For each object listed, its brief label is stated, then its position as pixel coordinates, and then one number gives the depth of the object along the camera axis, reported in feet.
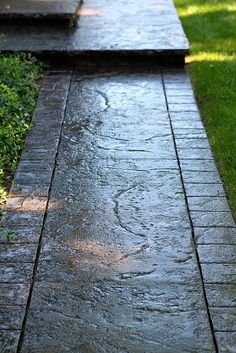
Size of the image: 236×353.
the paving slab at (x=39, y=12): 27.91
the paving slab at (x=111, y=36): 24.81
